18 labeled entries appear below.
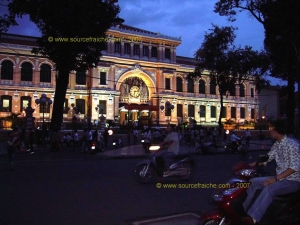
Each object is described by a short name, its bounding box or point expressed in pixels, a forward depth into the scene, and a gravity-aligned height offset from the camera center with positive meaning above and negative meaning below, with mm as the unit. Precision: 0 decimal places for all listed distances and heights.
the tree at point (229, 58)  24828 +4125
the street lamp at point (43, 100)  29703 +1450
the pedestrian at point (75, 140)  25009 -1504
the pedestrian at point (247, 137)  28669 -1453
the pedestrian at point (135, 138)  32406 -1735
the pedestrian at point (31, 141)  22994 -1433
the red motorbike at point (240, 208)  4773 -1176
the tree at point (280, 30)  20500 +5197
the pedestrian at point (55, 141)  23781 -1478
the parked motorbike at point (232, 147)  23725 -1844
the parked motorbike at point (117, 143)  27031 -1815
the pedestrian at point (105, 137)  29280 -1493
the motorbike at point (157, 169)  10281 -1432
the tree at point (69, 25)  23562 +6135
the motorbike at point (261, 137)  41688 -2083
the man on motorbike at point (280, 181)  4809 -836
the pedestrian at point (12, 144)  13703 -1000
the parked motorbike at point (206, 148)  23156 -1861
